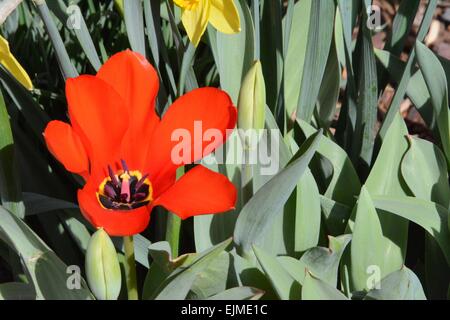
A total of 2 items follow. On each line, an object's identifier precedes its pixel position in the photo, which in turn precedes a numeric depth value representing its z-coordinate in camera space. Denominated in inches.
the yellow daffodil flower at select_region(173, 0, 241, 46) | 32.2
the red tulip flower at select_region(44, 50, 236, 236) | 29.9
